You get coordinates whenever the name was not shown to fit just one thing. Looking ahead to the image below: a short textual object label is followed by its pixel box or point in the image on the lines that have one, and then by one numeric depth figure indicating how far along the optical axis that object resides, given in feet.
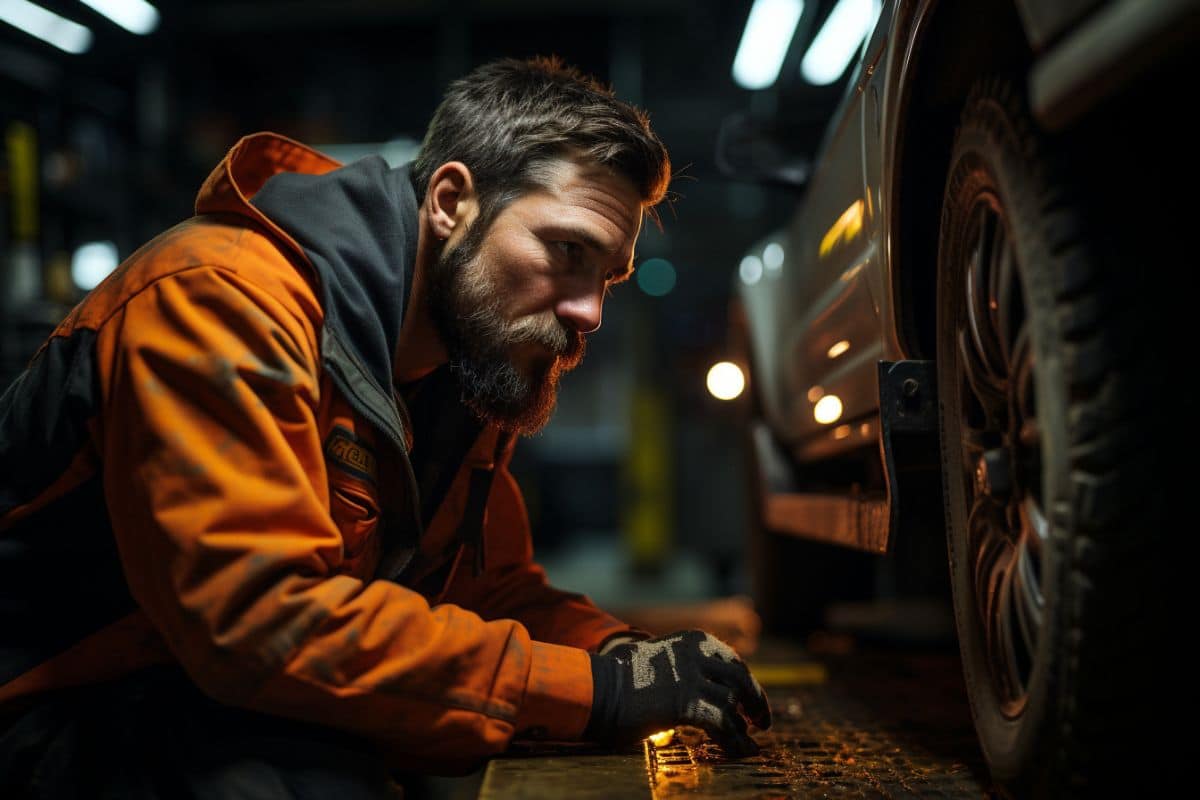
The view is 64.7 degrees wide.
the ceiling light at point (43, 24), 10.43
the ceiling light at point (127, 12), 12.41
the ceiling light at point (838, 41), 6.92
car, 2.88
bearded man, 3.82
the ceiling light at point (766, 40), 9.83
